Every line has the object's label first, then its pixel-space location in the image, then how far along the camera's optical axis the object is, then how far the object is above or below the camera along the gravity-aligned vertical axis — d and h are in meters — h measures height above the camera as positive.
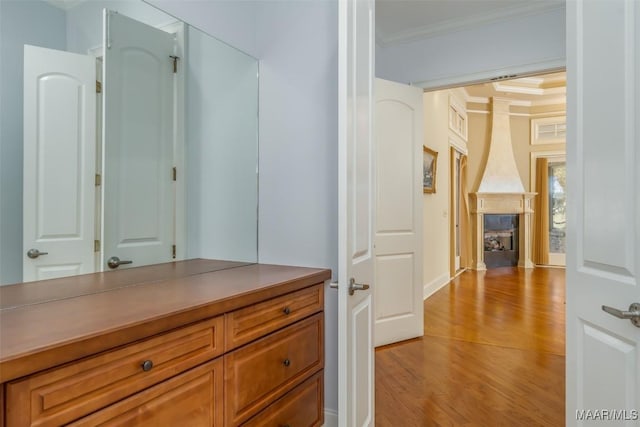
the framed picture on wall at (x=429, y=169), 4.71 +0.59
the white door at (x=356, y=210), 1.47 +0.02
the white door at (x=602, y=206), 1.13 +0.03
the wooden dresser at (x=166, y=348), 0.84 -0.39
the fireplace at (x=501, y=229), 7.39 -0.30
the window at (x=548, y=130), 7.41 +1.71
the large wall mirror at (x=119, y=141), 1.26 +0.32
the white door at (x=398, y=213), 3.30 +0.01
